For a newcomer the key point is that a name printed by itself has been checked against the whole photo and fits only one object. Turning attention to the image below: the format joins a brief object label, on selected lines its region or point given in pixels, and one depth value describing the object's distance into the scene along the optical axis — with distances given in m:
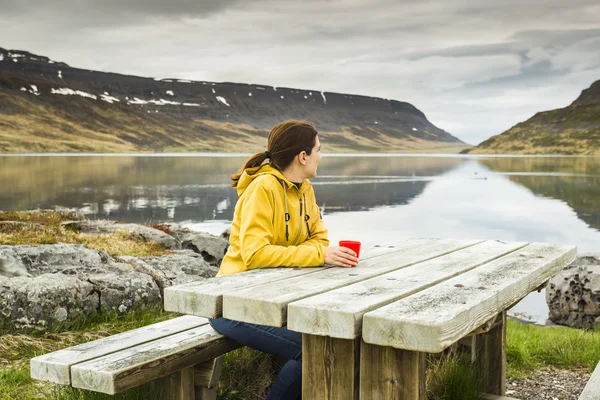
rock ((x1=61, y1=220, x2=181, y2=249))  9.54
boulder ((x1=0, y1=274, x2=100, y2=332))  4.85
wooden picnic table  2.48
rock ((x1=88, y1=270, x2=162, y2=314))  5.31
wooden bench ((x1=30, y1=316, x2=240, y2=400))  2.93
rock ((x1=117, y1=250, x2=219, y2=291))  6.08
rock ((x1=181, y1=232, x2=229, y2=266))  9.10
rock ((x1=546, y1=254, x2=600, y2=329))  7.97
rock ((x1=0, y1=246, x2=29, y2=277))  5.39
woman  3.35
